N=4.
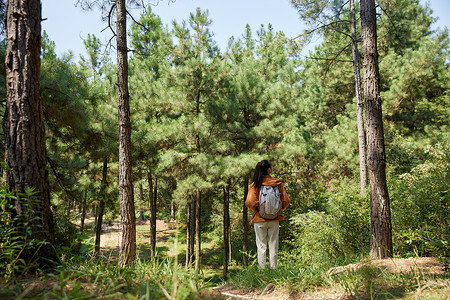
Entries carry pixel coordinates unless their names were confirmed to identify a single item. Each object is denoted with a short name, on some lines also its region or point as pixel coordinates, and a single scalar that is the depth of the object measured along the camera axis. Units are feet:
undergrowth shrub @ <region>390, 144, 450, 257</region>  11.85
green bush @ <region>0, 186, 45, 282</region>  7.18
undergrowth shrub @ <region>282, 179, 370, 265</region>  19.63
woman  14.01
